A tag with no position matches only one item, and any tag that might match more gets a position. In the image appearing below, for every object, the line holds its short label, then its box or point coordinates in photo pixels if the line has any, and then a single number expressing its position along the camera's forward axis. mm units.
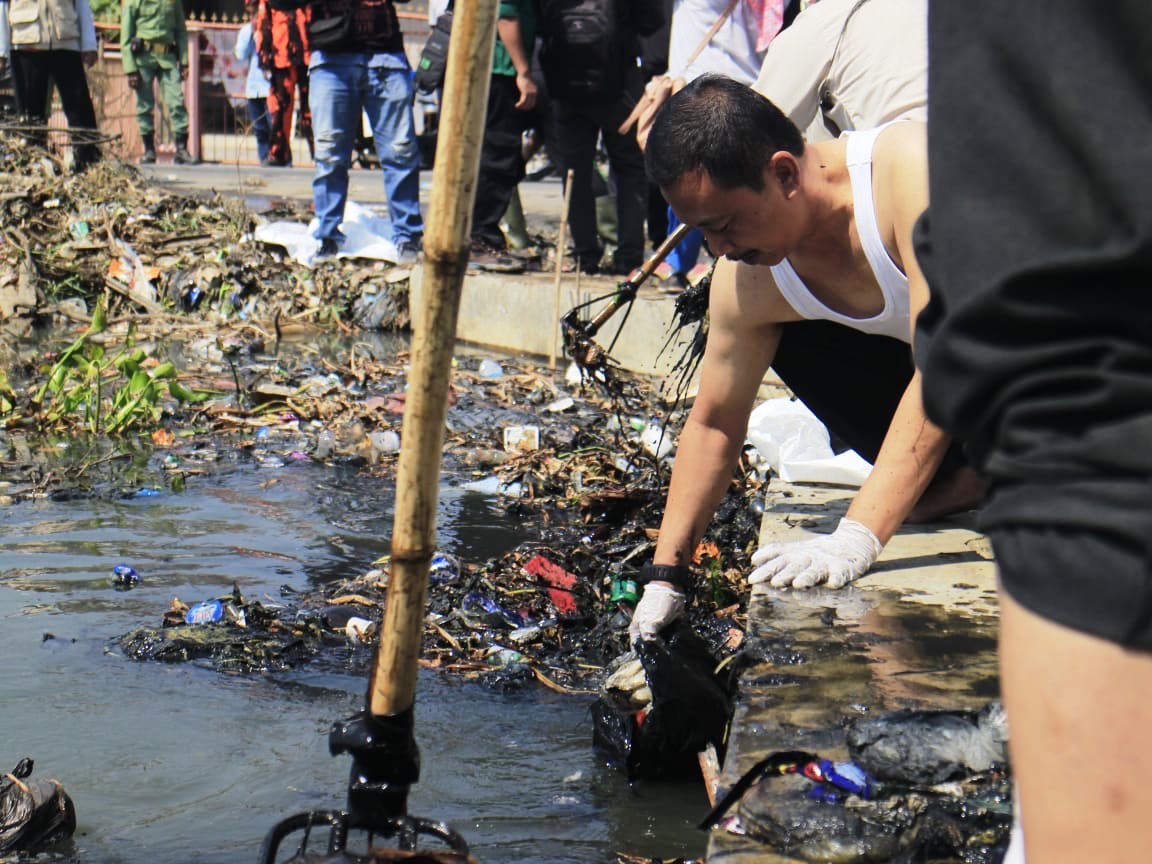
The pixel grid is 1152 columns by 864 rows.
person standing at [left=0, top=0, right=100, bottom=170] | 10086
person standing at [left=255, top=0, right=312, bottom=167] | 8461
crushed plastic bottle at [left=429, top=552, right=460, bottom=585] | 4172
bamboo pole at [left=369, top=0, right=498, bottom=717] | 1470
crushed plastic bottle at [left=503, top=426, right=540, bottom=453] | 5810
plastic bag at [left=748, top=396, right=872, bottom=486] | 4328
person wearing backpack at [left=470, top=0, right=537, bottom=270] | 7066
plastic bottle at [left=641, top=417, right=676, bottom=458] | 5337
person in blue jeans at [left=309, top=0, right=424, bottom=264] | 7797
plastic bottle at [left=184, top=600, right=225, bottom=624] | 3818
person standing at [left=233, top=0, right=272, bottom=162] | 13242
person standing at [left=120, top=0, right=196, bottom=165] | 13797
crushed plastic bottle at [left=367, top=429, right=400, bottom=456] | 5852
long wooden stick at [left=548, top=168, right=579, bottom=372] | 6512
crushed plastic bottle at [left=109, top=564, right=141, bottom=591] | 4191
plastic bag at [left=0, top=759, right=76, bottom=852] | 2547
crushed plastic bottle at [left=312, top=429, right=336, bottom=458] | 5828
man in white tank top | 2975
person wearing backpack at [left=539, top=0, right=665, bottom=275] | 6957
